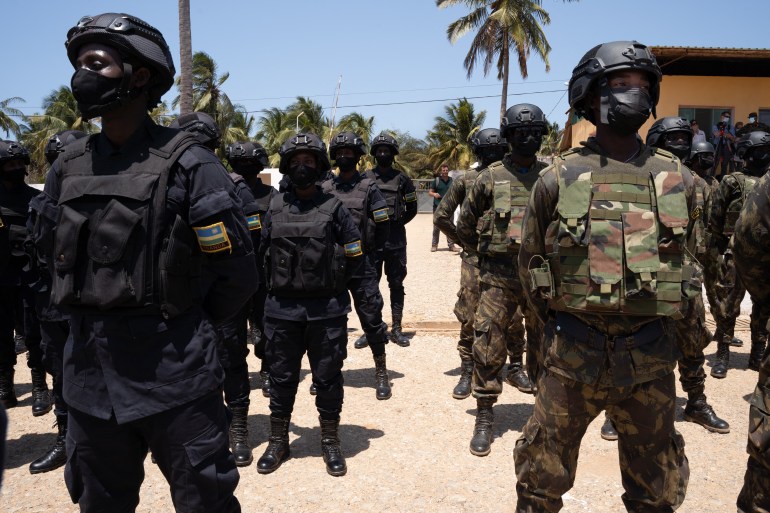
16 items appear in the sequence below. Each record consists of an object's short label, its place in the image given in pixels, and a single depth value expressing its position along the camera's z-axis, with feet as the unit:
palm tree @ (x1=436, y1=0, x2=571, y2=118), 91.40
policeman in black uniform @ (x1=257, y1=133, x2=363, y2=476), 14.29
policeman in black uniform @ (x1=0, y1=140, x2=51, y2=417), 17.61
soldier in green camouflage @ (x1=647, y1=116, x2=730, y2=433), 15.60
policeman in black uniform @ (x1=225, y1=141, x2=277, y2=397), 18.85
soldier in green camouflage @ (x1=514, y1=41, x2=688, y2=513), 8.99
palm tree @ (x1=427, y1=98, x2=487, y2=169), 139.95
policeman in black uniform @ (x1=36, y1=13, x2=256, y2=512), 8.01
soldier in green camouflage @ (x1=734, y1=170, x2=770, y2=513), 8.82
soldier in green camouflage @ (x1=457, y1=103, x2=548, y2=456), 15.85
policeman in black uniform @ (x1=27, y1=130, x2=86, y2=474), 14.74
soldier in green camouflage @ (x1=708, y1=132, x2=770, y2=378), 21.15
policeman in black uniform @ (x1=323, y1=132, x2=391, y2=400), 20.54
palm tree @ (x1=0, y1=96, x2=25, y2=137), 135.43
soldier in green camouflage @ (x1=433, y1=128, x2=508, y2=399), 19.74
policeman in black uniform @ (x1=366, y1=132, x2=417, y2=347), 26.91
